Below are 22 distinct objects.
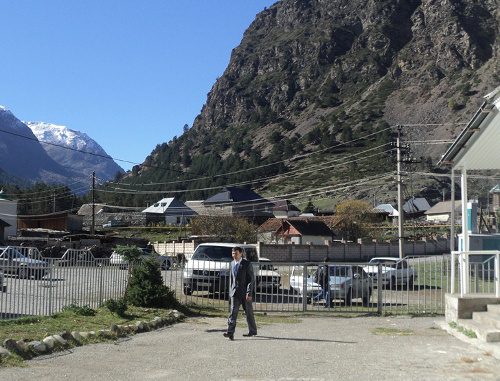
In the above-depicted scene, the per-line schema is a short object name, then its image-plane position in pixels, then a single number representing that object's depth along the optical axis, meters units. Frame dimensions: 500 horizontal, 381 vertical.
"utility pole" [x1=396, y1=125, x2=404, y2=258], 34.44
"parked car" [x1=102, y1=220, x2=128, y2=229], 102.09
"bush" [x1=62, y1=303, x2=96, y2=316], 12.68
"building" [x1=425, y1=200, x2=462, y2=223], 101.06
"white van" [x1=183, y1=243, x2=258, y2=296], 17.97
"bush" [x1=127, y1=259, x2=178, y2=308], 15.12
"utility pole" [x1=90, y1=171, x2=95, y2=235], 62.32
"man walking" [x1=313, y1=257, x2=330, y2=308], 16.72
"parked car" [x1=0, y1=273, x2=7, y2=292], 11.31
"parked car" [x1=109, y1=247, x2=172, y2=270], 15.18
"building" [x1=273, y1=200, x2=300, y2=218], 118.13
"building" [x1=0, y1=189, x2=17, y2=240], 69.07
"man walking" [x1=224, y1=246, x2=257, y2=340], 11.81
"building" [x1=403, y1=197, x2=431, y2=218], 108.12
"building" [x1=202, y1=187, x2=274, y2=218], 100.46
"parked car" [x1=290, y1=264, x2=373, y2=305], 16.77
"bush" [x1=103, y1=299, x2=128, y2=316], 13.04
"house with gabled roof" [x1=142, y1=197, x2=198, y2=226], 106.94
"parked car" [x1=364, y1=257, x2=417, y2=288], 17.53
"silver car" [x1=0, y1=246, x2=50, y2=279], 11.59
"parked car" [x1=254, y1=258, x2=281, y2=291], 17.20
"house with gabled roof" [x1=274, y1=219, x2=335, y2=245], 67.19
